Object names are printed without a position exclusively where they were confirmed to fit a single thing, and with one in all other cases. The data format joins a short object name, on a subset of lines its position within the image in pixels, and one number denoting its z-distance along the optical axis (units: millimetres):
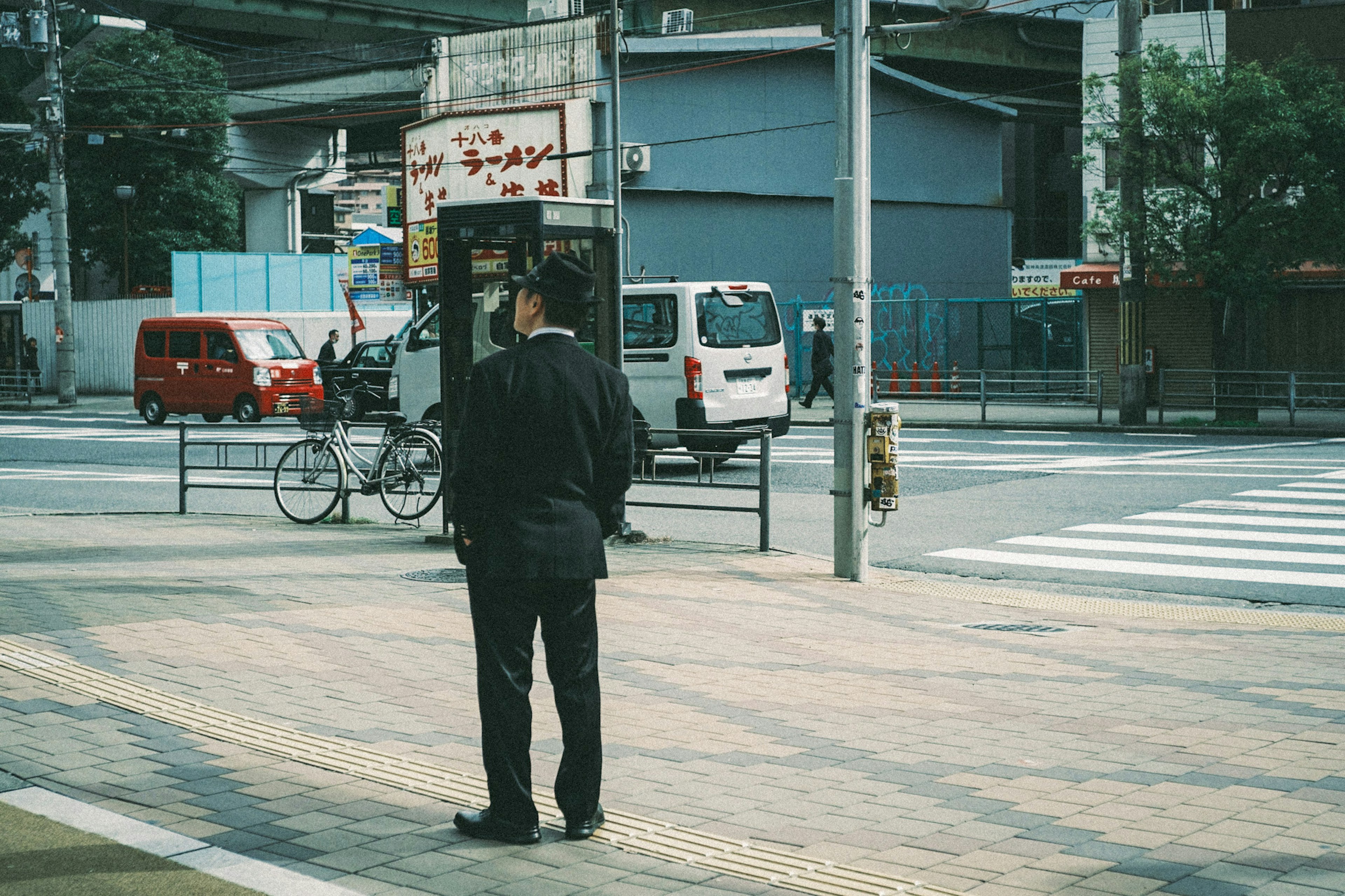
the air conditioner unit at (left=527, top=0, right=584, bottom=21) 34562
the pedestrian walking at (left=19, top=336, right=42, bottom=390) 39500
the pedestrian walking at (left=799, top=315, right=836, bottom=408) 27312
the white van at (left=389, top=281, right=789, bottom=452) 16797
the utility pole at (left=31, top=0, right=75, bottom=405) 34656
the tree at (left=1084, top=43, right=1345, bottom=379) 22500
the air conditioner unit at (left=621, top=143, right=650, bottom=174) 32375
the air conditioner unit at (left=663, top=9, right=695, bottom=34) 34188
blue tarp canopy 45594
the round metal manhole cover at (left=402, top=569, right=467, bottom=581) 9602
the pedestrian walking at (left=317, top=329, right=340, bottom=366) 31312
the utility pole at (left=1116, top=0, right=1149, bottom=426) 23438
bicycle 12664
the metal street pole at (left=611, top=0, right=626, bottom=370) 11898
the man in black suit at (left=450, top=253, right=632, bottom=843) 4289
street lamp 42375
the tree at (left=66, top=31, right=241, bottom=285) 43281
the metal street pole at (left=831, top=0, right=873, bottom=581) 9703
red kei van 28156
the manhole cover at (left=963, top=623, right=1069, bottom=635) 8273
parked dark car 28719
